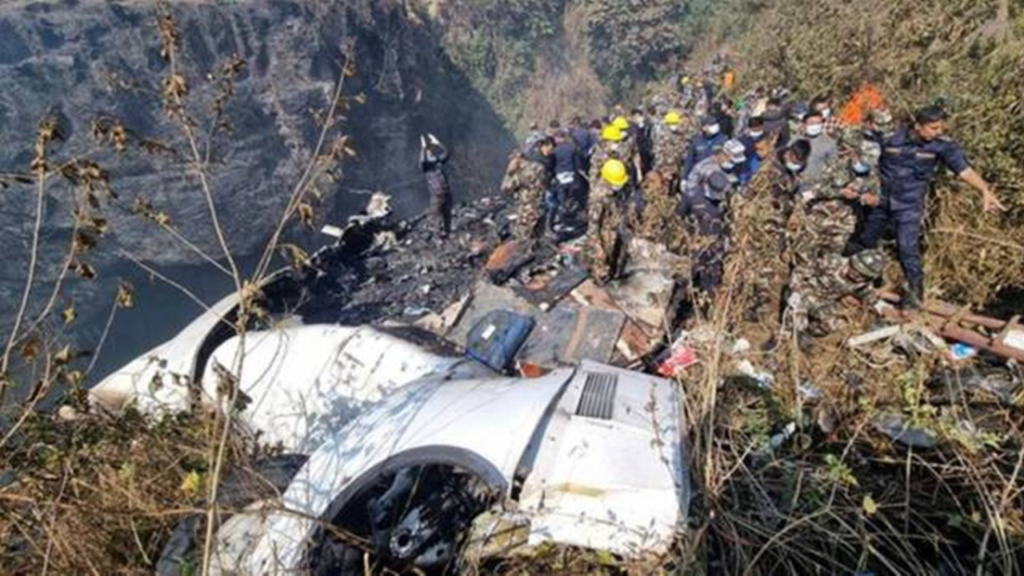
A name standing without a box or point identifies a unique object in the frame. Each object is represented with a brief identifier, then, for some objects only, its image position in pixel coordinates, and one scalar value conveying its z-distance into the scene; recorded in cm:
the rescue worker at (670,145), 807
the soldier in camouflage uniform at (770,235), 503
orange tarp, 824
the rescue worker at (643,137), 911
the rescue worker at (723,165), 573
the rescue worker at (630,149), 796
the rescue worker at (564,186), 798
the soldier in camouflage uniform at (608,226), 615
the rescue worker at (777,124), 710
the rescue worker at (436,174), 870
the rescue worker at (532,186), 769
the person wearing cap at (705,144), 688
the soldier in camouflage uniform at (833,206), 504
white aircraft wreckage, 247
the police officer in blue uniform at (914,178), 475
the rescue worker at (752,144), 638
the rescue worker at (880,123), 681
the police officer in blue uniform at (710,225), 552
